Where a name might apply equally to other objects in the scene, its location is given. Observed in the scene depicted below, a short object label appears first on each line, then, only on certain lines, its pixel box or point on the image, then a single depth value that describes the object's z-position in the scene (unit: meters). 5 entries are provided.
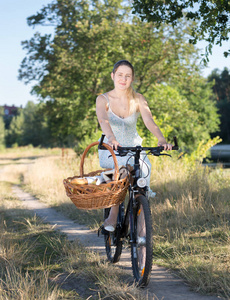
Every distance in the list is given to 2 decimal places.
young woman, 3.58
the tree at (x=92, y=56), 14.79
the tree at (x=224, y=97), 62.75
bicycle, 2.93
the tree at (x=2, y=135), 66.65
